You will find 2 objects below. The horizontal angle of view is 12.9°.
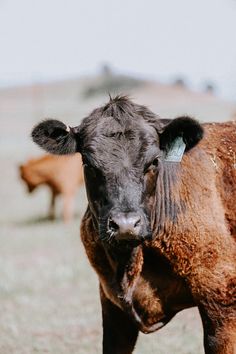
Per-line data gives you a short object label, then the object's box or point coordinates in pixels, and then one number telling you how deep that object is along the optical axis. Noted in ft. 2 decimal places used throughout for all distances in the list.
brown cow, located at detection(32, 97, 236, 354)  23.11
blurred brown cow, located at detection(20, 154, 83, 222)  95.04
